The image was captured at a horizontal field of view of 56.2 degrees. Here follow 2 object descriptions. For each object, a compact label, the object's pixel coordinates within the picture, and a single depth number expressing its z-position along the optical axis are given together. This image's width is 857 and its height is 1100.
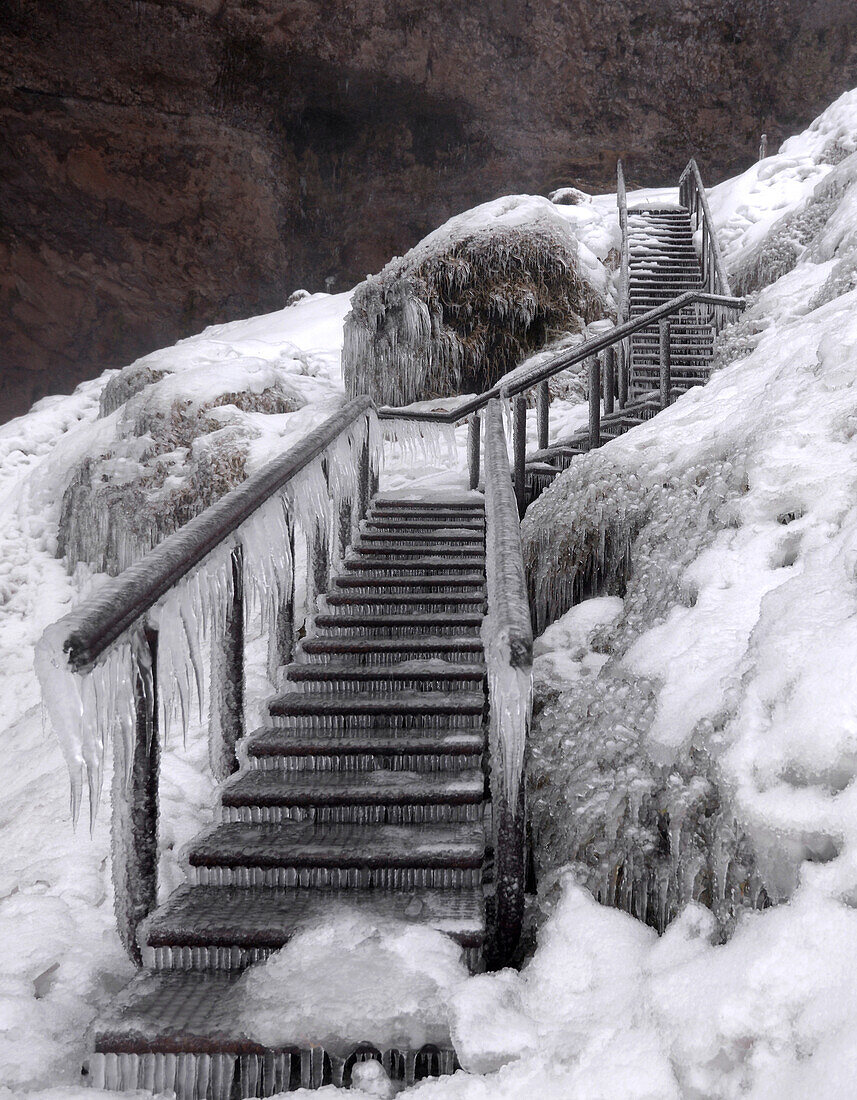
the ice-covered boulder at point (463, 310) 10.62
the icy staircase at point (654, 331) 6.08
